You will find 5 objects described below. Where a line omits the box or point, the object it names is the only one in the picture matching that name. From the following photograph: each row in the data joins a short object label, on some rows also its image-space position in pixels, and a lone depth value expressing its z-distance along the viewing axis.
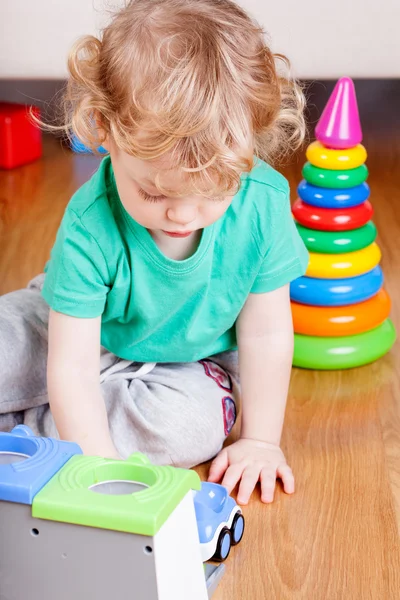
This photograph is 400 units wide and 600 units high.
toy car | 1.33
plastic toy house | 1.10
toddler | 1.30
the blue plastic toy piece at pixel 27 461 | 1.13
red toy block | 2.35
